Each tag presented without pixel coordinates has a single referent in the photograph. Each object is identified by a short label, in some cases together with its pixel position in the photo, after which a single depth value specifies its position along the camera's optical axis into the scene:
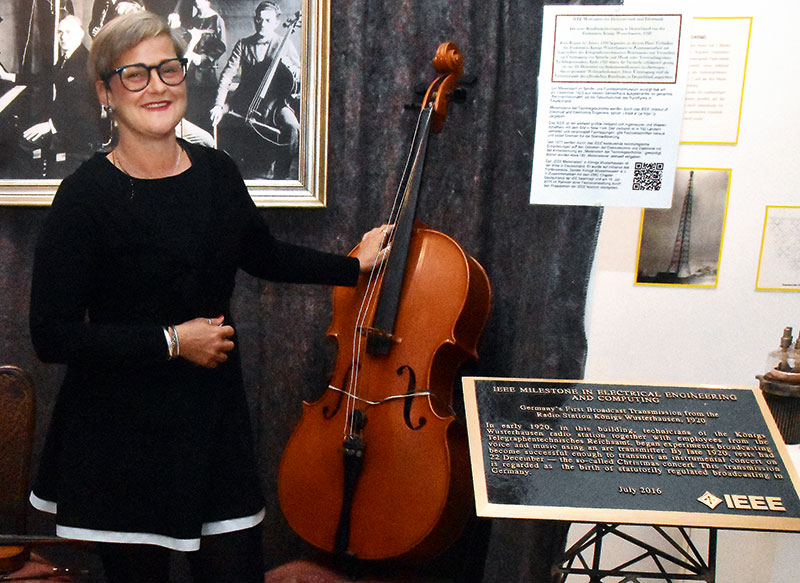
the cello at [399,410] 1.58
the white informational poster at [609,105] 1.79
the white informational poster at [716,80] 1.80
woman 1.41
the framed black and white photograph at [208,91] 1.95
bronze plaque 1.25
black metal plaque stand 1.40
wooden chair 1.76
